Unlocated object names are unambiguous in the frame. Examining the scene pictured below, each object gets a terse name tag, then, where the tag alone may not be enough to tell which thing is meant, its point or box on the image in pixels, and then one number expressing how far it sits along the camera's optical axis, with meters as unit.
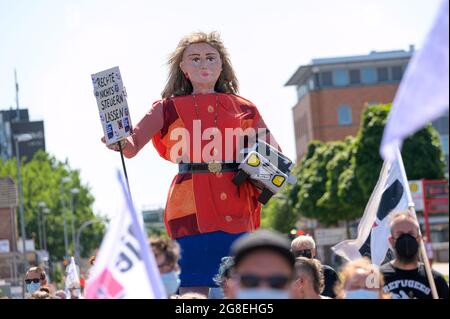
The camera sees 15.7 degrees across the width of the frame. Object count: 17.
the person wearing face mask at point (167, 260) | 6.32
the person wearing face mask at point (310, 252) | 10.01
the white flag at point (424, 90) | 4.56
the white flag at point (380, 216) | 8.41
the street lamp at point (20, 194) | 64.17
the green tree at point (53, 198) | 103.98
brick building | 137.18
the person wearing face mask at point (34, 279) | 13.01
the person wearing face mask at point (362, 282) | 6.21
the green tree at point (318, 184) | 89.61
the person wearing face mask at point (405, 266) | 7.27
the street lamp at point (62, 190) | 92.71
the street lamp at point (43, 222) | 98.47
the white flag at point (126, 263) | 5.09
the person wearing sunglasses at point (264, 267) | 4.71
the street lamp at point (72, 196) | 88.22
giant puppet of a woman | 9.01
